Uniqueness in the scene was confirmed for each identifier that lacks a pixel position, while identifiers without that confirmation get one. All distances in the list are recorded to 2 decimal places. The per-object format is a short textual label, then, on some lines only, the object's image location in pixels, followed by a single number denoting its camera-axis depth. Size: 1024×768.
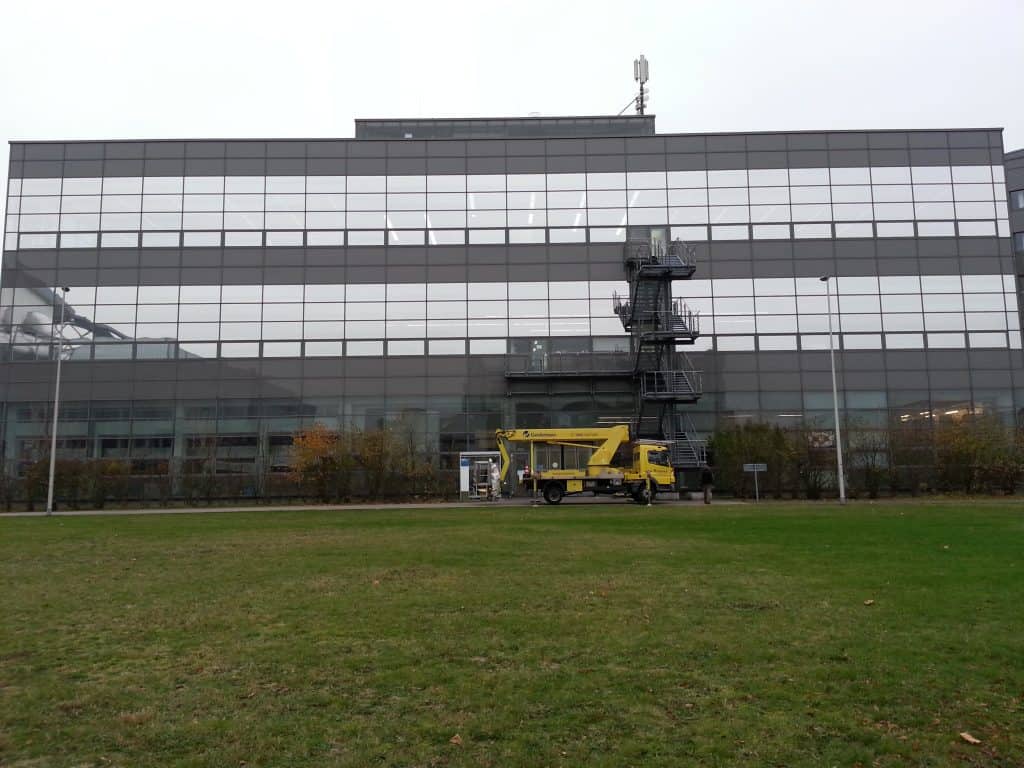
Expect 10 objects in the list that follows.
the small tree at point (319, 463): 41.06
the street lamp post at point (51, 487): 35.44
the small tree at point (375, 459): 41.19
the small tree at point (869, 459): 39.41
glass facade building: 43.66
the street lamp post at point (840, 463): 34.22
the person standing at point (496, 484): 39.56
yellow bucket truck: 36.31
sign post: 35.22
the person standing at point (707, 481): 34.98
